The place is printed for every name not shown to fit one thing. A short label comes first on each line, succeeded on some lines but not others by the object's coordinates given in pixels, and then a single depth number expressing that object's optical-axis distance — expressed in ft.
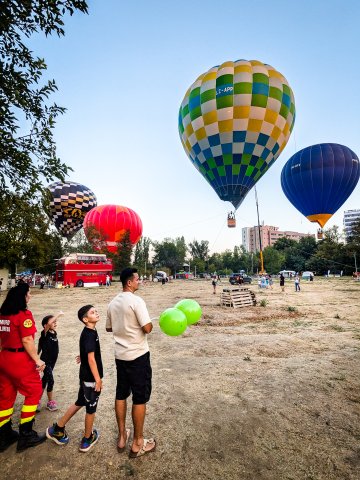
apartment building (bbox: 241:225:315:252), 639.76
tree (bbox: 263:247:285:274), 321.11
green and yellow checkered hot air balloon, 56.03
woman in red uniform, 10.93
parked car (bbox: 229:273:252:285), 141.79
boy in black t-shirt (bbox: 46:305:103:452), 10.69
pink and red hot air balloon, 151.94
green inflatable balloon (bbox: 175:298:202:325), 14.62
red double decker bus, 113.75
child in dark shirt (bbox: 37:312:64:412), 13.96
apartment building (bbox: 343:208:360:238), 563.20
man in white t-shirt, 10.58
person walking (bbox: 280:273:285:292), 90.99
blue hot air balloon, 78.12
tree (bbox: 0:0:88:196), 13.24
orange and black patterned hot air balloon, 134.41
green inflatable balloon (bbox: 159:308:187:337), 13.30
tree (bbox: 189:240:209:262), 362.94
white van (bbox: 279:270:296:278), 218.87
